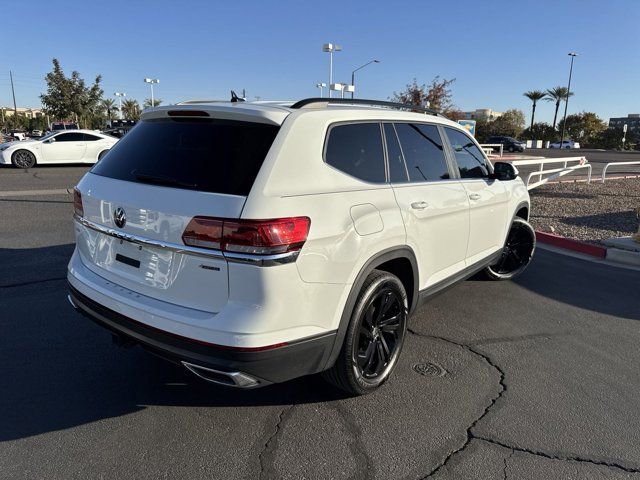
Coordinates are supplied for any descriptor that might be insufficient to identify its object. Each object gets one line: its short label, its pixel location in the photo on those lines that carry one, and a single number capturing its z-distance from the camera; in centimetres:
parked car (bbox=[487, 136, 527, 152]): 4477
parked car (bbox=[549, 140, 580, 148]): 6364
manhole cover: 348
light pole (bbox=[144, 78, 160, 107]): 4972
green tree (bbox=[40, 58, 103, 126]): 4084
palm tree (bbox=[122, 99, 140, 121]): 9169
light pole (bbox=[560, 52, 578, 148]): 6341
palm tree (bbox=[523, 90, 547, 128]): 6888
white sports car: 1712
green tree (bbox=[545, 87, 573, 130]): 6776
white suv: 235
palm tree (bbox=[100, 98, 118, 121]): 8466
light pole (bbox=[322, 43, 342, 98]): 3241
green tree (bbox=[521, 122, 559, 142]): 7162
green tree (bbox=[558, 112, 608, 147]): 7075
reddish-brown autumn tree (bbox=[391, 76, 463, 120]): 3862
